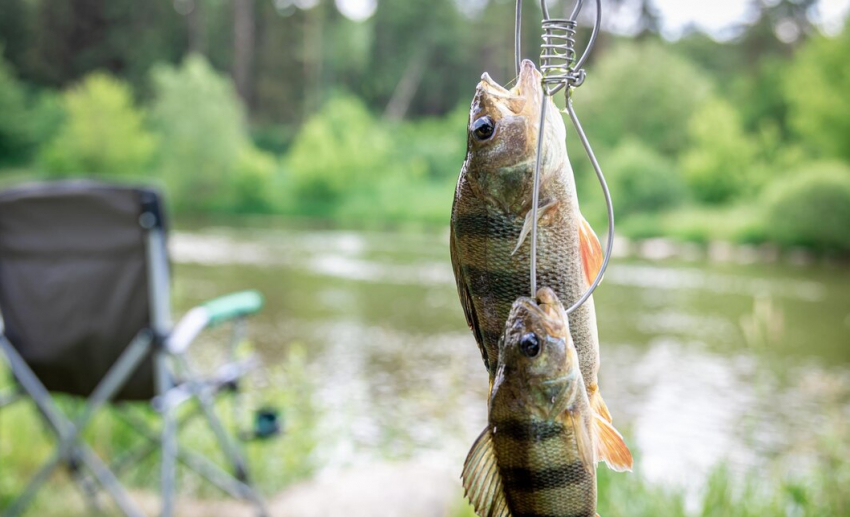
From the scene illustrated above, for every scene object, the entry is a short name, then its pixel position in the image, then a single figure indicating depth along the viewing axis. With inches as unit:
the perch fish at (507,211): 38.8
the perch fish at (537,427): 36.3
